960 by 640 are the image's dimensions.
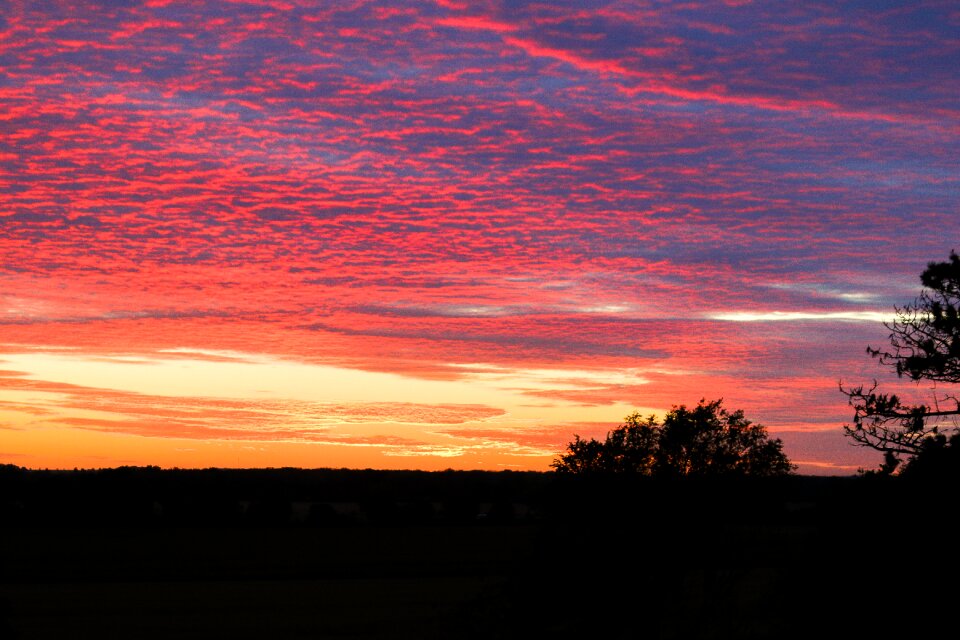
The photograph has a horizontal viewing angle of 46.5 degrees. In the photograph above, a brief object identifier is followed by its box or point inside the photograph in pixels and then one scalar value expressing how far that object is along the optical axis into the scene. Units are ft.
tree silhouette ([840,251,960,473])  131.54
